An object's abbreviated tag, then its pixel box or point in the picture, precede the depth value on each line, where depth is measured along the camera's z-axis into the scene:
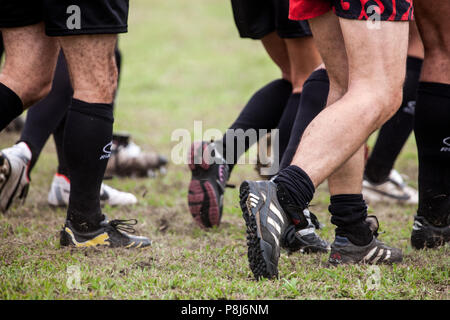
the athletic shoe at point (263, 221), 3.84
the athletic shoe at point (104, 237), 4.90
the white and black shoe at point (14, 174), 6.00
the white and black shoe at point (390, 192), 7.28
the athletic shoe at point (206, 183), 5.88
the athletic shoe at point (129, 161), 8.40
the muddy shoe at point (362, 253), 4.57
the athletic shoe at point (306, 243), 5.01
